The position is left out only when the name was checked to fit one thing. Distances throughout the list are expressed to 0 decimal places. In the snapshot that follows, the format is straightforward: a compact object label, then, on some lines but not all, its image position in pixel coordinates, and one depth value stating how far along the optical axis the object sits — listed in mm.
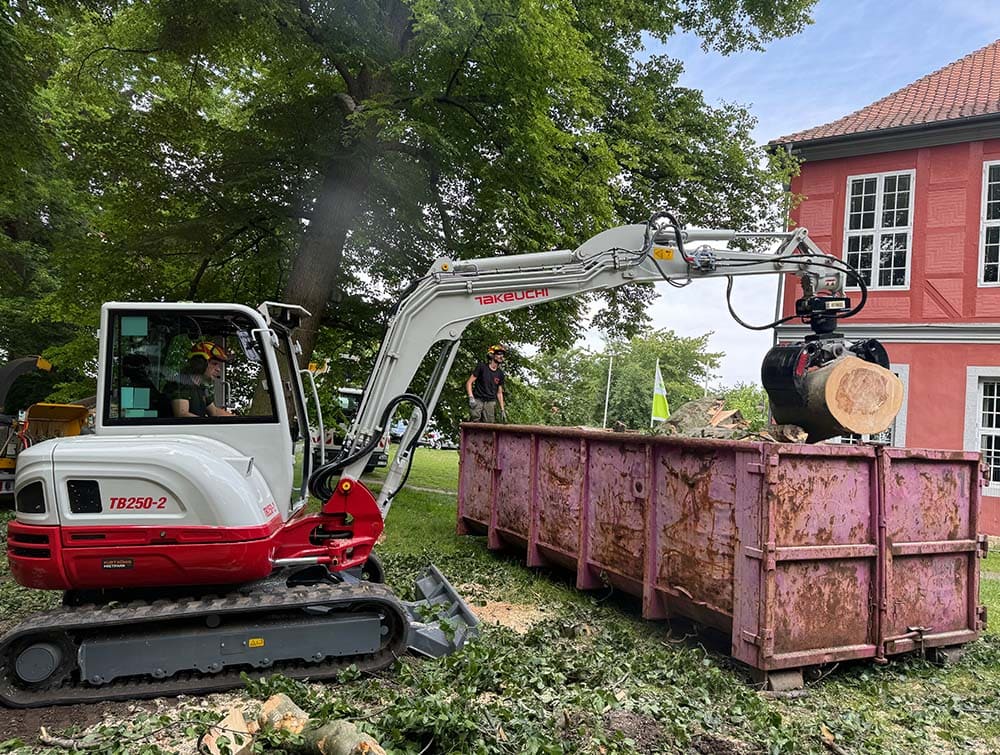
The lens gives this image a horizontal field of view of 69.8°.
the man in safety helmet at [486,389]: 10008
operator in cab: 4809
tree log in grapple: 5141
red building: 13516
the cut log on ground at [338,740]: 3199
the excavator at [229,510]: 4293
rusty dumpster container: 4625
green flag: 14047
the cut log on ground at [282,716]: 3545
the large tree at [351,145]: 9430
